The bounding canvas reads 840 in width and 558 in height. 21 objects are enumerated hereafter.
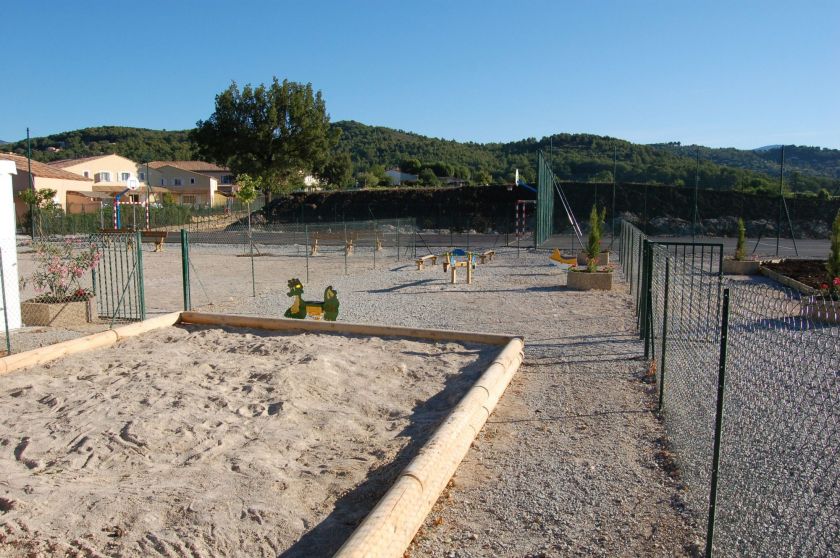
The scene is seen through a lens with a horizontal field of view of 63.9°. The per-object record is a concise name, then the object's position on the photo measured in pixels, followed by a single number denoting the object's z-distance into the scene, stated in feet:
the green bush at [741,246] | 63.10
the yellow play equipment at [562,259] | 64.01
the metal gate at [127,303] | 34.99
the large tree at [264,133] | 181.98
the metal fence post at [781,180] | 85.71
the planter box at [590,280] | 50.14
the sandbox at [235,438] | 12.39
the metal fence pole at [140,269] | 34.37
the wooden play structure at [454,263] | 54.85
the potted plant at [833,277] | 38.55
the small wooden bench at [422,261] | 65.24
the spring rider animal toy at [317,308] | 33.01
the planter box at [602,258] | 70.74
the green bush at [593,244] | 53.01
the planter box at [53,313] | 35.88
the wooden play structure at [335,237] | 86.06
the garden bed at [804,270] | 51.80
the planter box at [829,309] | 33.97
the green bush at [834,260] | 39.91
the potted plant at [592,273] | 50.21
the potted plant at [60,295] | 35.99
